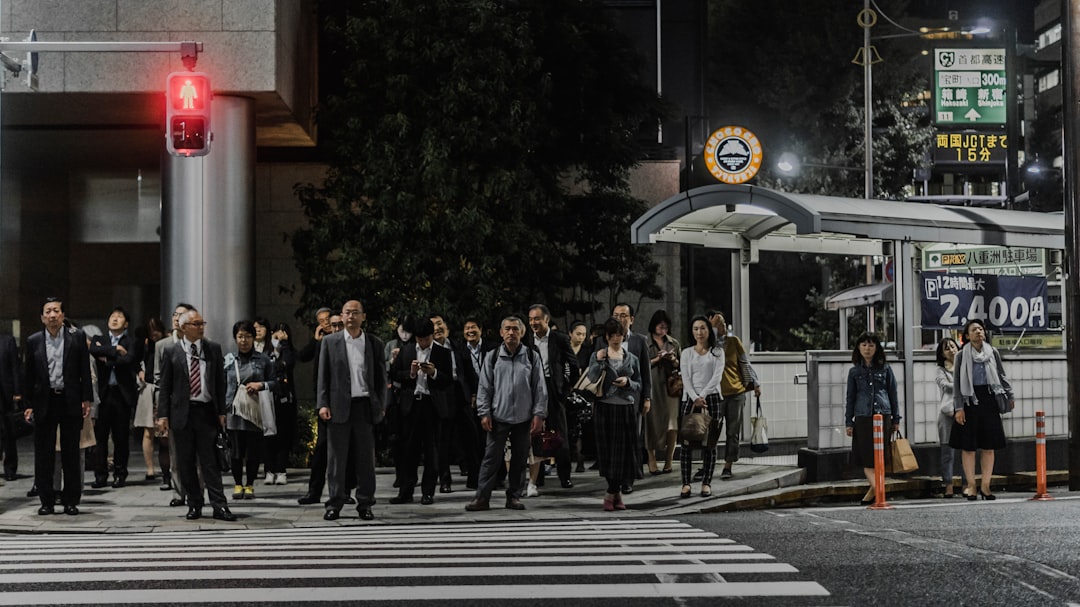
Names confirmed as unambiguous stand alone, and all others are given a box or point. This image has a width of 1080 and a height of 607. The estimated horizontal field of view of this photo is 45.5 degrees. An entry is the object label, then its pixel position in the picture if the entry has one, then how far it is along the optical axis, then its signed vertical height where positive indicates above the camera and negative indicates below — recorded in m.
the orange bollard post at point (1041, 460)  13.61 -1.46
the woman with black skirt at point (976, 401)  14.24 -0.86
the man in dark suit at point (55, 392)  12.34 -0.61
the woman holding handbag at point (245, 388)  13.84 -0.64
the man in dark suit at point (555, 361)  13.45 -0.37
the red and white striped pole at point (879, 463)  12.91 -1.40
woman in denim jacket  13.61 -0.74
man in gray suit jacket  11.98 -0.67
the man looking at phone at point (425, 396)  13.27 -0.71
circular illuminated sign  29.52 +3.94
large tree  18.05 +2.31
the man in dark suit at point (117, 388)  14.45 -0.67
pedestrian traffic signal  14.35 +2.40
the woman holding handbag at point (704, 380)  13.22 -0.56
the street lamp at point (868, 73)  35.78 +7.14
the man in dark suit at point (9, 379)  12.96 -0.50
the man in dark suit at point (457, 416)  13.42 -0.95
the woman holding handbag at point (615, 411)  12.41 -0.83
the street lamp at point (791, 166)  39.38 +4.95
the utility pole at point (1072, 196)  15.86 +1.59
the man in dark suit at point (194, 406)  11.95 -0.73
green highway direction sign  32.59 +6.04
